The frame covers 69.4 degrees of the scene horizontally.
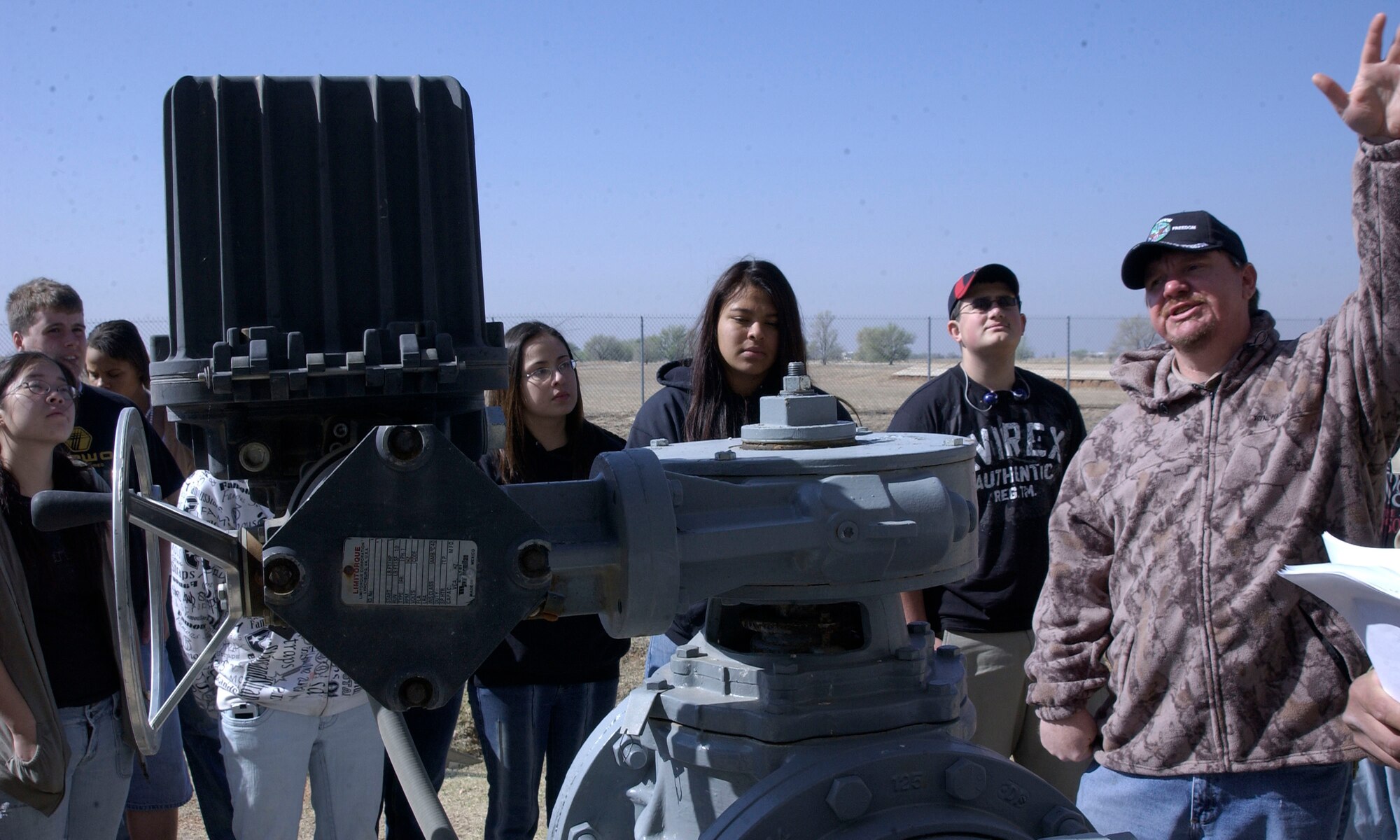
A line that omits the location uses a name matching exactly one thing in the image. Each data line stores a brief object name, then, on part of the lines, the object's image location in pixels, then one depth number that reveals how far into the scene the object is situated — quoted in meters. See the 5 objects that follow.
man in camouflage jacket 2.01
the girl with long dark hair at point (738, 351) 2.81
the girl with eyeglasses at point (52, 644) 2.62
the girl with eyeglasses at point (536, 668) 3.01
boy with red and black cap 3.18
